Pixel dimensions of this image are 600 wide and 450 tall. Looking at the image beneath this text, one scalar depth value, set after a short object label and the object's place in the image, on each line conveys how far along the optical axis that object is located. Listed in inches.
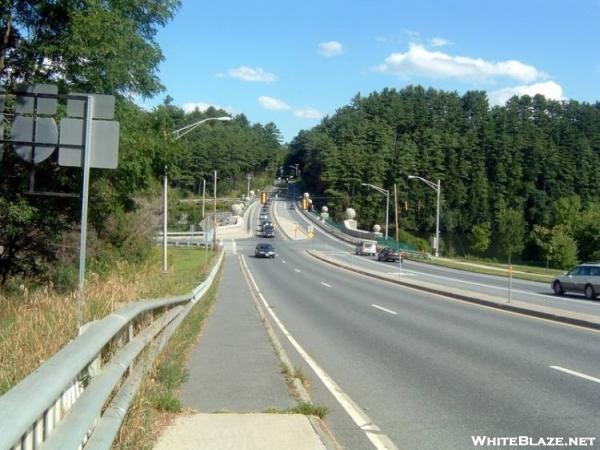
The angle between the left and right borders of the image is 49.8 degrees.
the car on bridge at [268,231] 3890.3
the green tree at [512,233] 3811.5
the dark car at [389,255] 2410.2
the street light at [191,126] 1125.7
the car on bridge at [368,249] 2824.8
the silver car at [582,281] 1073.0
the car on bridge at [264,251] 2549.2
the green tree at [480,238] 3875.5
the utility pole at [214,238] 2204.7
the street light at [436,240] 2532.0
